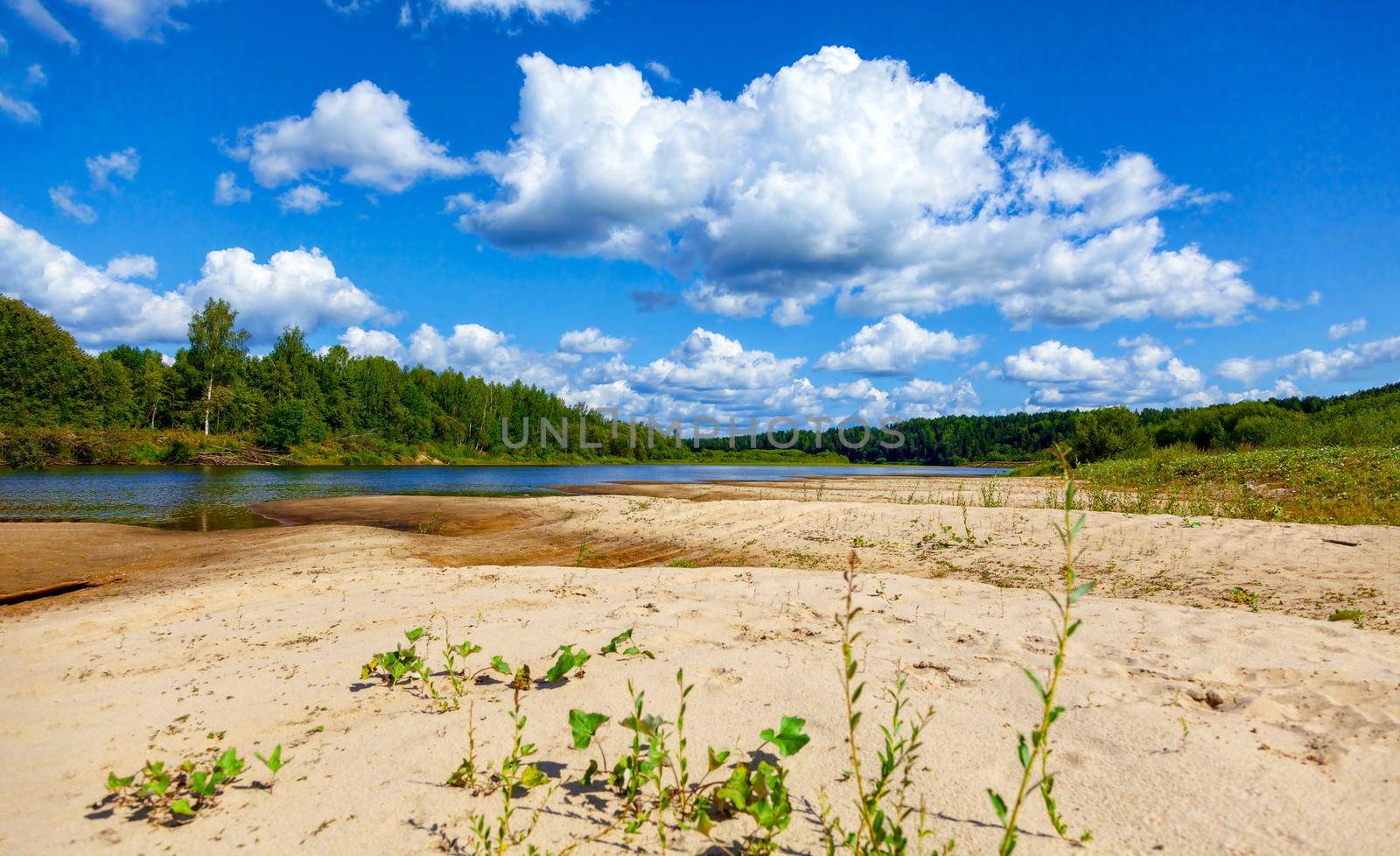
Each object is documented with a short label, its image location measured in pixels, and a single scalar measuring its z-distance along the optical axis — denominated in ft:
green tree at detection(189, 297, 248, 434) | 226.58
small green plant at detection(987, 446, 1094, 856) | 5.29
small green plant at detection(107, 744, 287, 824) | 8.76
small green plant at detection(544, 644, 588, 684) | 12.89
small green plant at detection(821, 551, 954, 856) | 6.85
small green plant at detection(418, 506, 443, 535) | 56.07
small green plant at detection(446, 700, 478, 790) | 9.23
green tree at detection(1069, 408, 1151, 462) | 132.05
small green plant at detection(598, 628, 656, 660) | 14.33
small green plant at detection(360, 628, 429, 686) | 13.29
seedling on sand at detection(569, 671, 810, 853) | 8.05
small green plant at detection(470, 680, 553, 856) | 7.63
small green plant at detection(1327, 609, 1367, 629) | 18.23
